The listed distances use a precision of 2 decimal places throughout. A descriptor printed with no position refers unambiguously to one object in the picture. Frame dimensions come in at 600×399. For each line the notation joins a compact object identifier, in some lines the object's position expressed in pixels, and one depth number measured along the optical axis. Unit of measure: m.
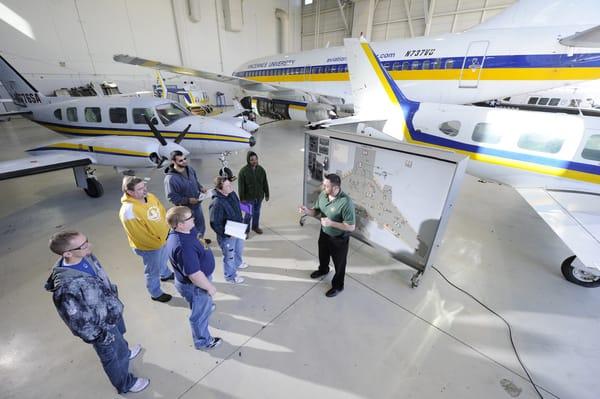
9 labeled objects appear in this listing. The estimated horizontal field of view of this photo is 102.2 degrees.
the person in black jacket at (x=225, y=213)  3.03
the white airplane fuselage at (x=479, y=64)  7.28
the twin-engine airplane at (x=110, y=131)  5.75
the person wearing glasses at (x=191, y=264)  2.10
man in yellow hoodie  2.68
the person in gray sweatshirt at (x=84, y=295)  1.74
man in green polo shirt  2.88
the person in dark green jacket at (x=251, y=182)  4.09
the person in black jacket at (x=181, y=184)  3.57
